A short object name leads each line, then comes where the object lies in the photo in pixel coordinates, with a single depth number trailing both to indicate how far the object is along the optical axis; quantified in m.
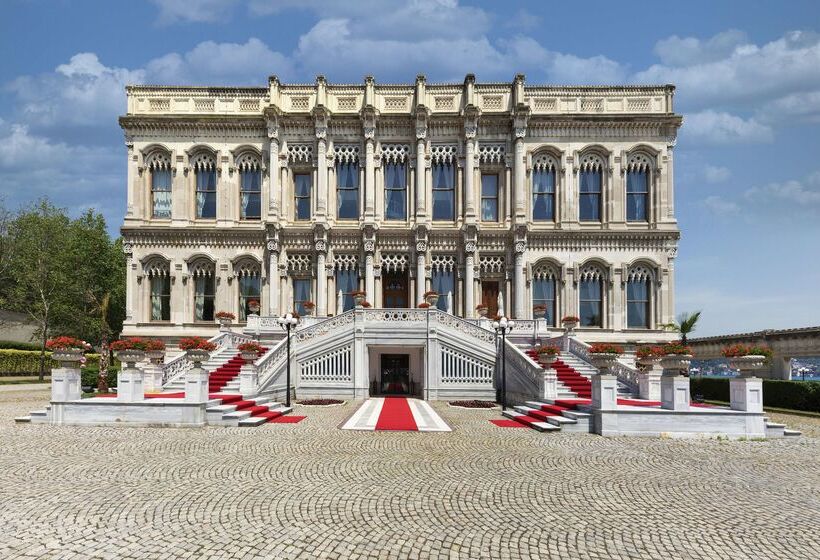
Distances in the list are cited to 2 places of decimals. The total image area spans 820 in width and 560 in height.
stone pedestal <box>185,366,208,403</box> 15.29
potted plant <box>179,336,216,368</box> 15.81
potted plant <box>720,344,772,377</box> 14.34
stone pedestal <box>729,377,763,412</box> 14.54
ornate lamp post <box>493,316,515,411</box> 19.60
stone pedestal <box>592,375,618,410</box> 14.59
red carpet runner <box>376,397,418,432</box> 15.64
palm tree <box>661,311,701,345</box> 26.56
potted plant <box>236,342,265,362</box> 19.84
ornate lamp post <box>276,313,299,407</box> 19.55
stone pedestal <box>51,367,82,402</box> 15.50
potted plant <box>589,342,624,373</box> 14.21
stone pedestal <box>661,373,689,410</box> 14.70
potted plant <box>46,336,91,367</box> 15.69
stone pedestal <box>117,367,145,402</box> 15.56
